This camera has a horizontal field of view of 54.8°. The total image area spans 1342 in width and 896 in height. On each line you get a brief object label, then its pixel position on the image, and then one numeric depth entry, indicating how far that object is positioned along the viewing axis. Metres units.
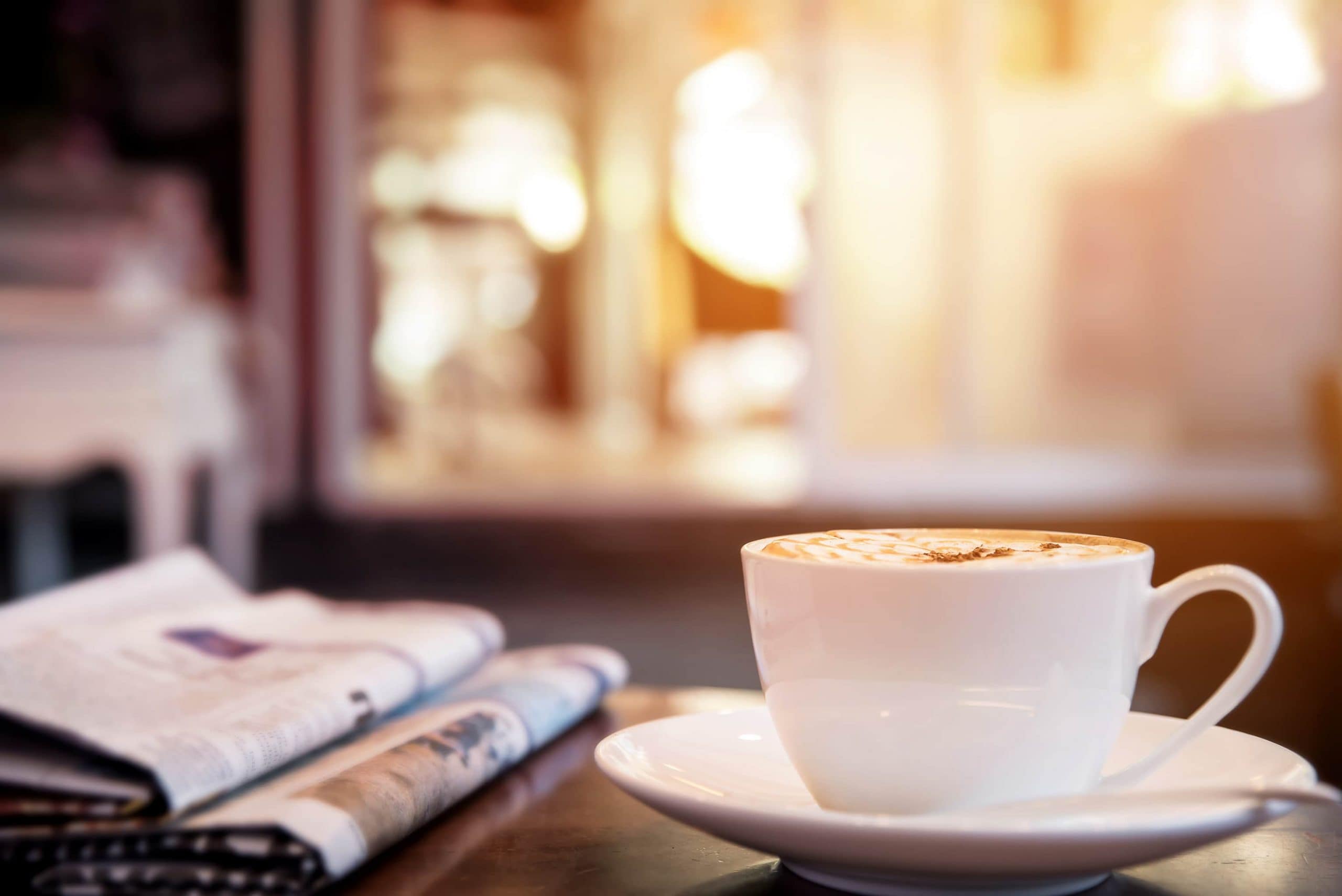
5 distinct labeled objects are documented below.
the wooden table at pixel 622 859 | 0.41
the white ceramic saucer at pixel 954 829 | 0.34
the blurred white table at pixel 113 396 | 1.97
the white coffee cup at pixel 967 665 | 0.38
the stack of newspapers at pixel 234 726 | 0.40
